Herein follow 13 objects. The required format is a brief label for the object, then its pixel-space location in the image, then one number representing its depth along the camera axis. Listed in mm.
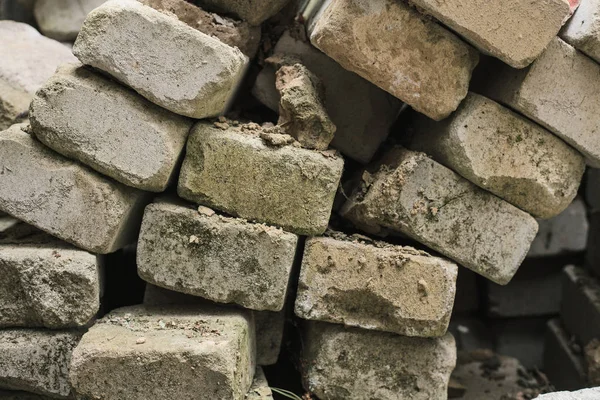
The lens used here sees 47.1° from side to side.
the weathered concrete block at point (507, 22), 1974
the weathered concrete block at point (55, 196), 2029
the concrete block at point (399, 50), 2033
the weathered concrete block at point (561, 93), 2119
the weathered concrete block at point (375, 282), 2156
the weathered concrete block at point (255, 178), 2084
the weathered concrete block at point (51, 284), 1996
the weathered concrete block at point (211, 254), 2068
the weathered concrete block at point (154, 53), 1962
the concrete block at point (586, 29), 2070
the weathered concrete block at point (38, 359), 2055
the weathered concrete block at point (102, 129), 2010
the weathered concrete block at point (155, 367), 1867
